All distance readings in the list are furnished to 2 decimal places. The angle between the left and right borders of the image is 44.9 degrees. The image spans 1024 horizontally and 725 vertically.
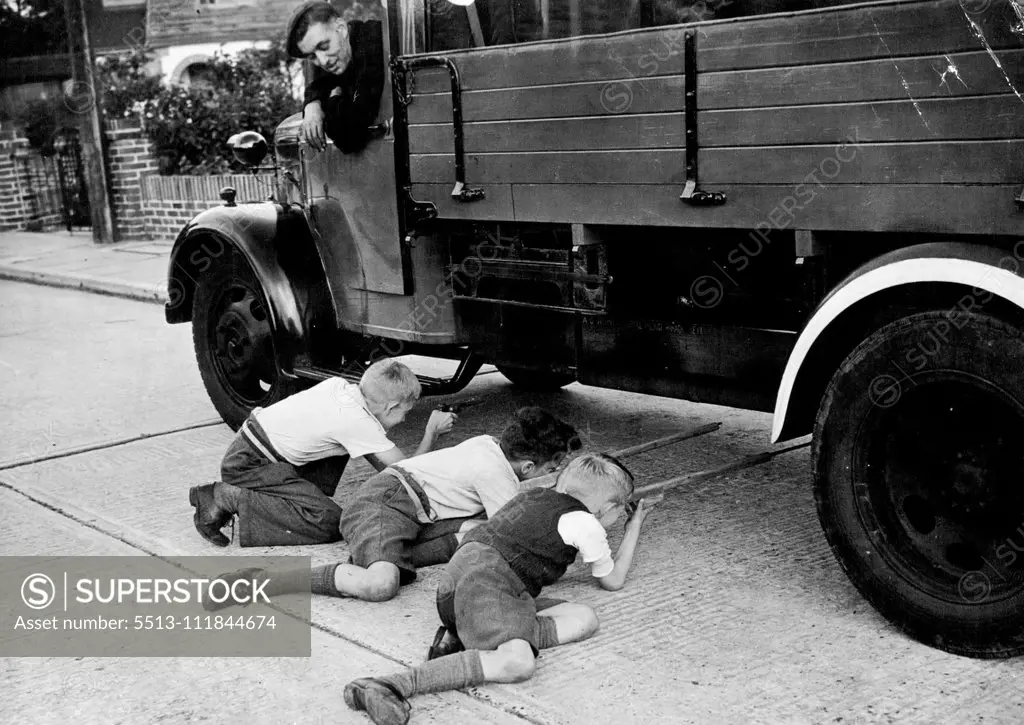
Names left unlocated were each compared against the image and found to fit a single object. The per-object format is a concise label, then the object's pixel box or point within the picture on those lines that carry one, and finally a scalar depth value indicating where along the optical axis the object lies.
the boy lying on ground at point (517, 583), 3.36
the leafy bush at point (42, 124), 18.86
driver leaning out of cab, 5.21
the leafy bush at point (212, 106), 14.88
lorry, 3.35
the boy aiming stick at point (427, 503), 4.09
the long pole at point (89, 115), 15.48
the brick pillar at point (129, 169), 15.74
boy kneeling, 4.61
